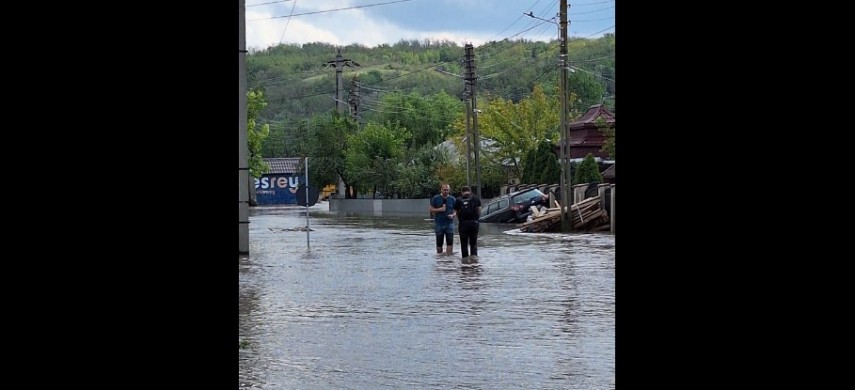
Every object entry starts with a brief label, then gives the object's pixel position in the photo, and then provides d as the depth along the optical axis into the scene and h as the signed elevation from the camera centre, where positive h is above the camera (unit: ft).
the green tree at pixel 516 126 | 224.33 +14.22
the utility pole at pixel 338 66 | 304.28 +35.30
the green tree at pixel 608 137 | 204.31 +11.09
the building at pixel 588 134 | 245.86 +13.57
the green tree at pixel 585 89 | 420.19 +39.58
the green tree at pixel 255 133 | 190.42 +10.89
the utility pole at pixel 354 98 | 343.87 +29.84
